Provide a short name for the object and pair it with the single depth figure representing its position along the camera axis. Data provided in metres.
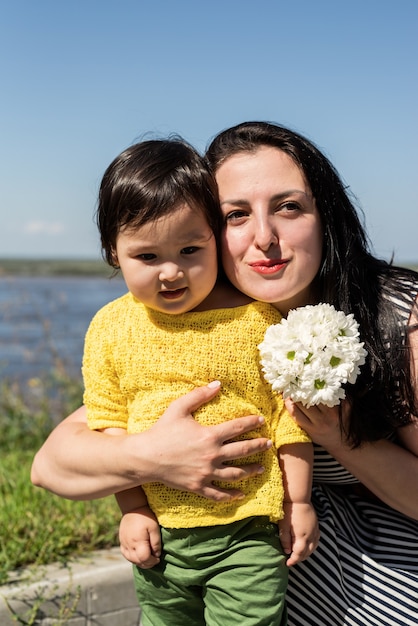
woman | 2.25
